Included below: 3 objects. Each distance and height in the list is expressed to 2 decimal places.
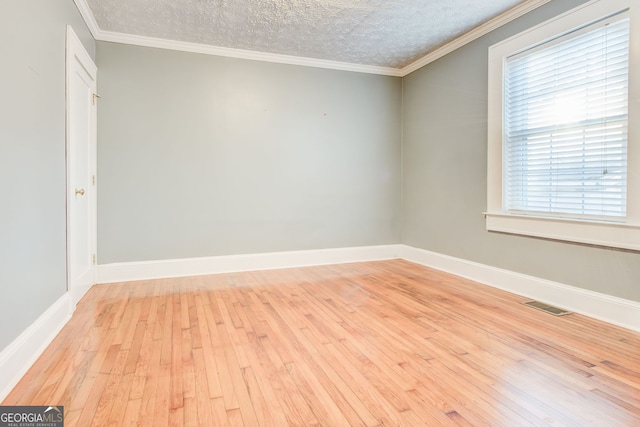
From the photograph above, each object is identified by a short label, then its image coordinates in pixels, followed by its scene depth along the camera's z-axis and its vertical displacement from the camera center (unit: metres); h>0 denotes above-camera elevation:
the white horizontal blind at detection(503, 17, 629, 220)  2.55 +0.70
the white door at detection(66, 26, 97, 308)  2.72 +0.36
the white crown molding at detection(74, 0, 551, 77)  3.20 +1.85
